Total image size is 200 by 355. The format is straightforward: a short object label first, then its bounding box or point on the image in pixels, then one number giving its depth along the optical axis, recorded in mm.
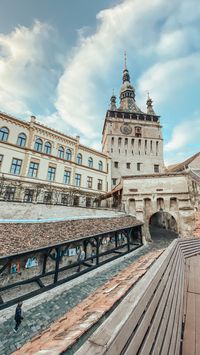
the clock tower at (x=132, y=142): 27547
